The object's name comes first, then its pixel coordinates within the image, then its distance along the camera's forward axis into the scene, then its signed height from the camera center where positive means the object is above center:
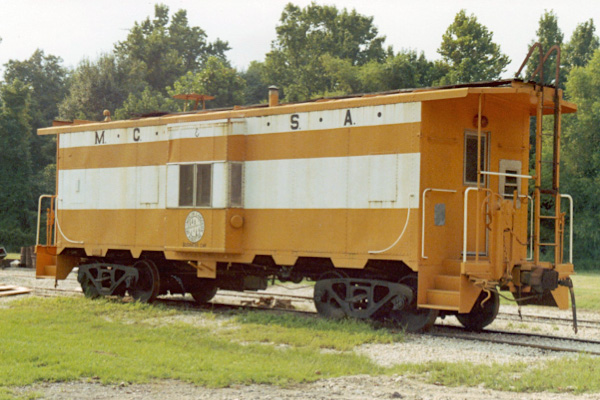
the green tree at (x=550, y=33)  46.19 +12.69
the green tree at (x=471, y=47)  42.31 +10.58
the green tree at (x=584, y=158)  35.55 +3.97
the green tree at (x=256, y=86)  64.75 +12.80
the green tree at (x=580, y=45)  49.41 +12.68
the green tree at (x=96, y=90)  55.94 +10.15
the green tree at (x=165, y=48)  68.50 +17.16
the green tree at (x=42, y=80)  60.31 +12.52
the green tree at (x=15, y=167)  43.78 +3.28
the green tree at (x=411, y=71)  41.88 +9.22
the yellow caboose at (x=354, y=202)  11.89 +0.53
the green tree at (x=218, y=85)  53.00 +10.13
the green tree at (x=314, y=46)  59.88 +15.98
